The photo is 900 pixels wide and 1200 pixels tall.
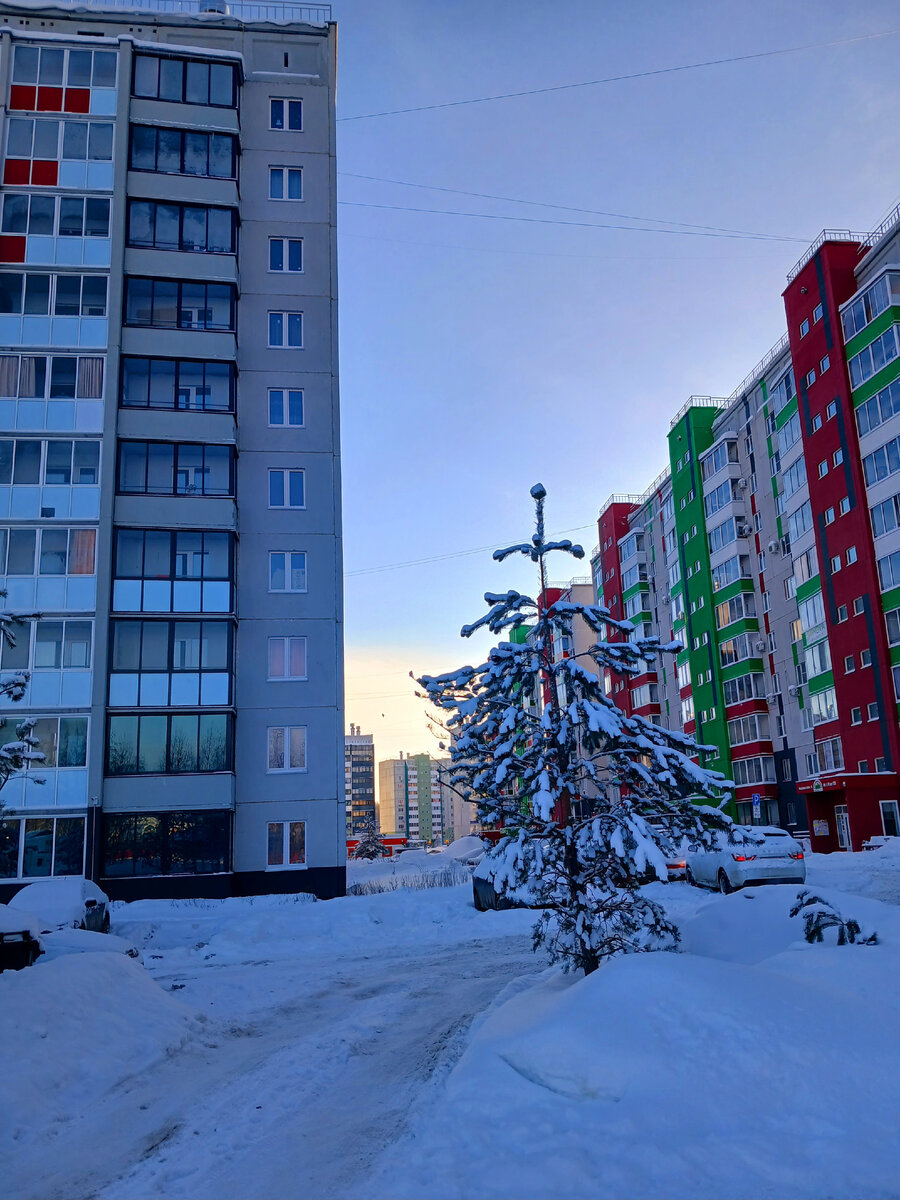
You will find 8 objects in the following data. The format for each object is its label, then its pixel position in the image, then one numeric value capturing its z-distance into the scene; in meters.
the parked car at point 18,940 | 13.30
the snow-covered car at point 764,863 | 20.80
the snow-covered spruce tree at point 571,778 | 9.82
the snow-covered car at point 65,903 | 18.23
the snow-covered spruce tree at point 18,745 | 14.17
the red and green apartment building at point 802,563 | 38.16
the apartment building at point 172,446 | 28.48
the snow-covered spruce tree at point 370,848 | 86.00
